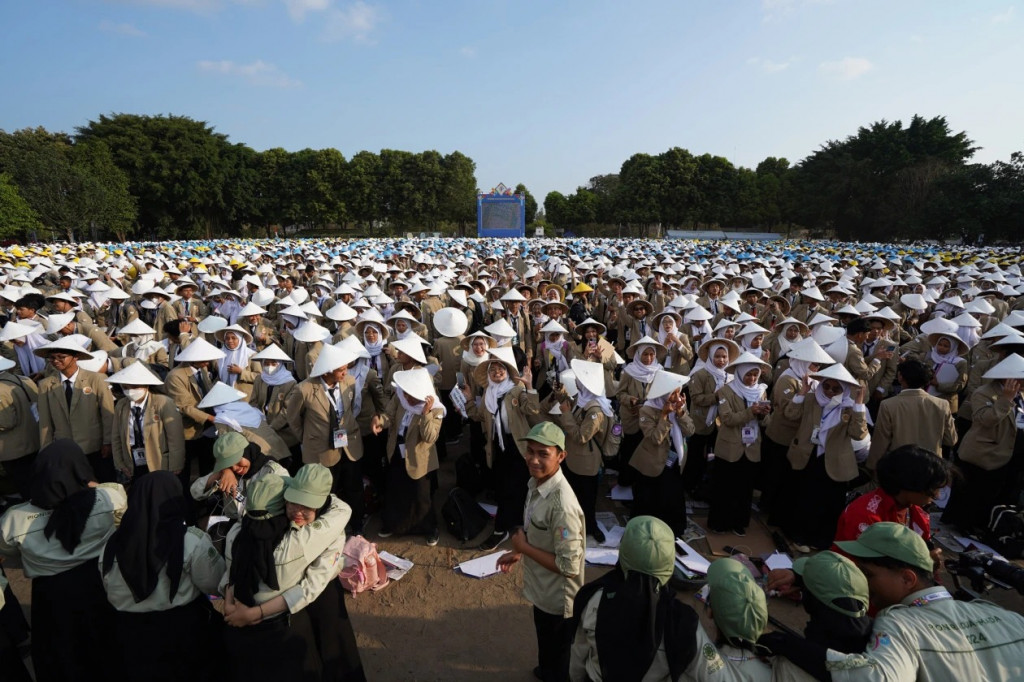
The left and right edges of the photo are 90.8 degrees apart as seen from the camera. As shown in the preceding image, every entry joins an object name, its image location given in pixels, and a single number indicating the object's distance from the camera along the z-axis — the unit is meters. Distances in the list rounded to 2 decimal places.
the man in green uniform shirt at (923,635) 1.81
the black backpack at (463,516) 4.86
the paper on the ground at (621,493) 5.62
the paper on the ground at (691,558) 4.27
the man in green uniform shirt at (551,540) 2.66
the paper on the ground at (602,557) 4.45
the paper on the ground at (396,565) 4.35
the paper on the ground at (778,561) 4.39
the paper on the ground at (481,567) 4.36
